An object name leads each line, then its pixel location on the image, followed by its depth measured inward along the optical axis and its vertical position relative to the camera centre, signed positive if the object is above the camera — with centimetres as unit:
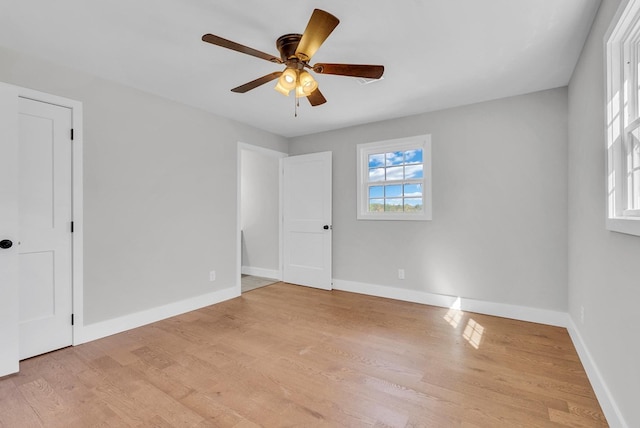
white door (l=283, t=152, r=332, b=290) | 454 -11
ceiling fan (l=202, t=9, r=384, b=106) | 176 +101
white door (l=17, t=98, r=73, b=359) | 237 -12
